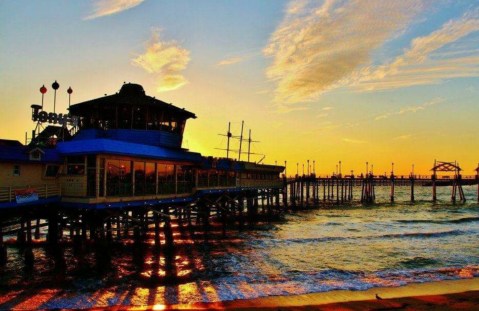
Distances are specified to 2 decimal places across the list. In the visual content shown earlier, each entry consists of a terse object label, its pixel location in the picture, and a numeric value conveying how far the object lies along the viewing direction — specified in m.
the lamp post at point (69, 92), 29.55
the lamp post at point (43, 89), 26.38
